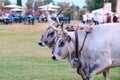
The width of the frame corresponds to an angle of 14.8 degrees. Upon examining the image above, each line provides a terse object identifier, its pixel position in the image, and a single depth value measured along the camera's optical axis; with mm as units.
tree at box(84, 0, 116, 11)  76500
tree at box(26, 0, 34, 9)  99338
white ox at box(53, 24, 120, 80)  9344
